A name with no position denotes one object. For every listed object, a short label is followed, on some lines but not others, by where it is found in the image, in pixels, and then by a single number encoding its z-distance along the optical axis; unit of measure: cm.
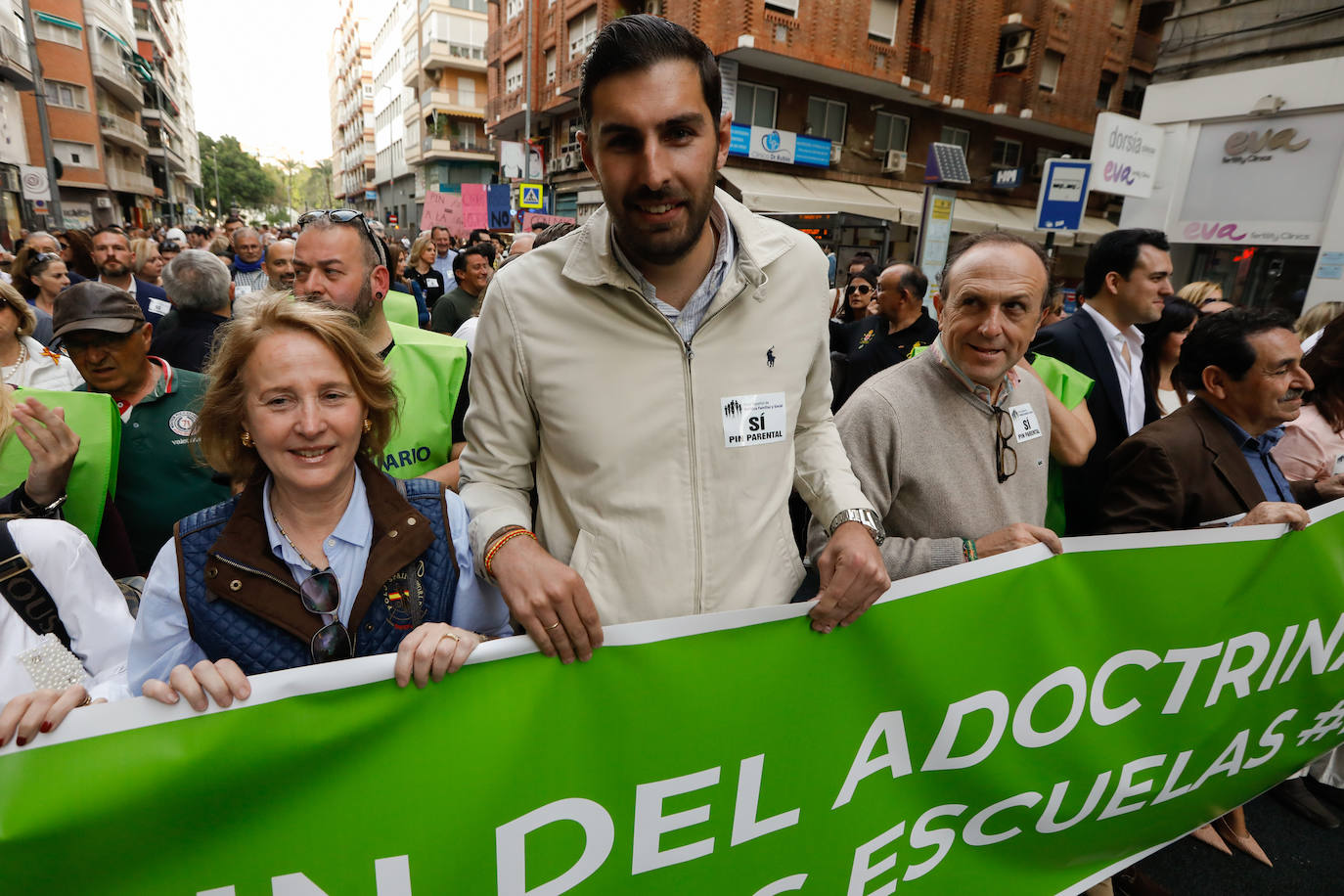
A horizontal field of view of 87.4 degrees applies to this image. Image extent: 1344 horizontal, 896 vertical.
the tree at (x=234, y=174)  8456
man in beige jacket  146
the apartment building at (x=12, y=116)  2362
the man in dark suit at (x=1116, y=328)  343
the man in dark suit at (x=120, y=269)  590
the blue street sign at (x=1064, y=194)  795
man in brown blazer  238
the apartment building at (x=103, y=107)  3419
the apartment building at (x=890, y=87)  1944
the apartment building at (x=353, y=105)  7419
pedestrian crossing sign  1445
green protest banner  115
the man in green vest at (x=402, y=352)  239
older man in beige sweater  205
